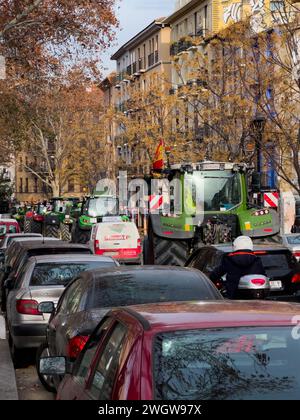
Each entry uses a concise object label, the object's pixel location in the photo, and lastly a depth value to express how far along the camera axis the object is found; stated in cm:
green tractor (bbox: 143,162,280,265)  2220
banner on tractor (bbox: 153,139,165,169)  4135
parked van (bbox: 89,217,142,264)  2973
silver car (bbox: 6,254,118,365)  1209
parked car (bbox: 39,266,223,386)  914
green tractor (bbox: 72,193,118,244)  3766
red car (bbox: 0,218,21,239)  3579
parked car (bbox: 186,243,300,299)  1388
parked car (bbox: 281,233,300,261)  2473
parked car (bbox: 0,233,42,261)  2473
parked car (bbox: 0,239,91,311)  1545
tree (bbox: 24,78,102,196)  6844
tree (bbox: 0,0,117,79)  2475
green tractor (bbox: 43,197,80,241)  4395
